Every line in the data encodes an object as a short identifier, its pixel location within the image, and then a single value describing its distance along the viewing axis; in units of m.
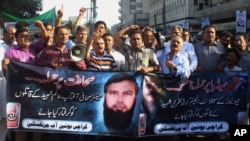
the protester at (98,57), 6.89
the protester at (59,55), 6.59
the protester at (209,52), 7.64
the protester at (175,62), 6.96
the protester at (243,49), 7.79
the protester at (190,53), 7.25
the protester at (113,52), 7.20
